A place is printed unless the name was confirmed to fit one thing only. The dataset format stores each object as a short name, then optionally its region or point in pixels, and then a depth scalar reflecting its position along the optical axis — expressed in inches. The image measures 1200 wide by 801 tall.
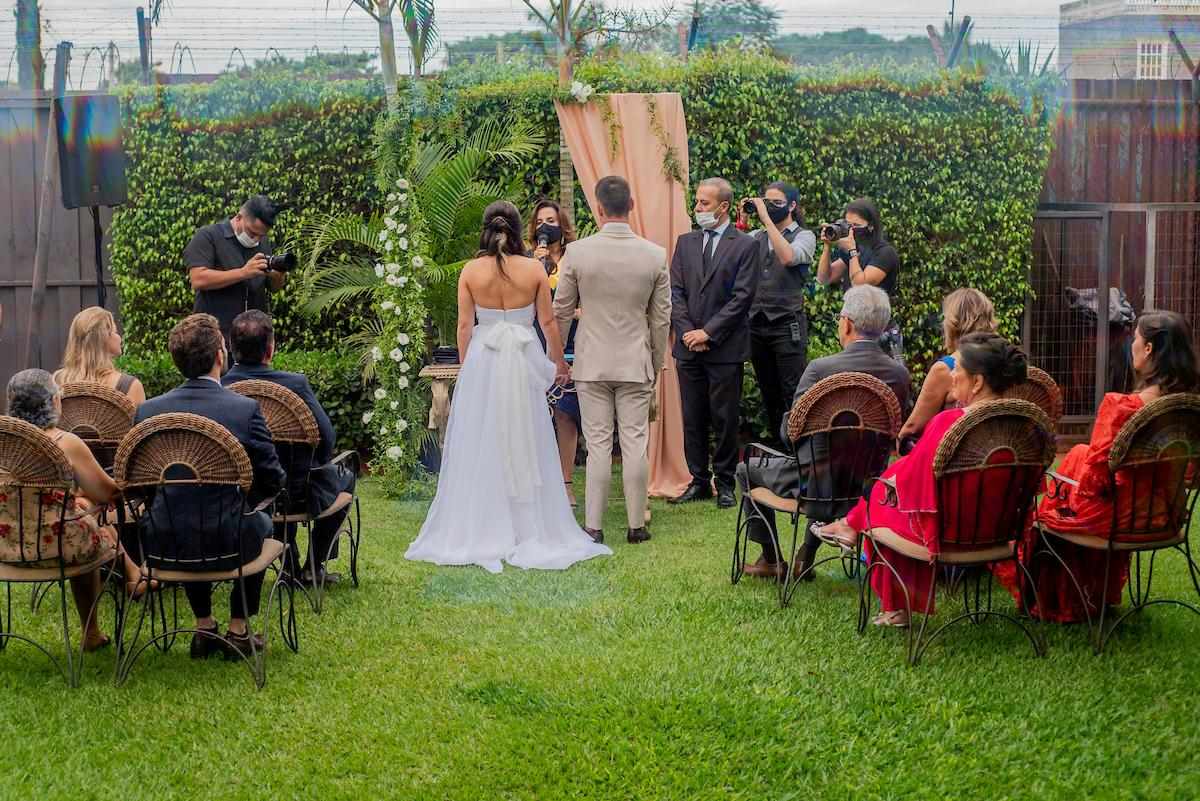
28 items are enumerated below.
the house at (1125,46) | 439.2
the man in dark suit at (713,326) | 302.4
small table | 311.9
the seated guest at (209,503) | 177.6
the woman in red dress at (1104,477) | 191.5
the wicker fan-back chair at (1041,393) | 216.8
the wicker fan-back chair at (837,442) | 206.8
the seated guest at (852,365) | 218.4
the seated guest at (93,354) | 227.5
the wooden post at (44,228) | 376.5
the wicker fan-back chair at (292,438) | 209.3
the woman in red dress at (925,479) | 187.6
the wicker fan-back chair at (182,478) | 172.7
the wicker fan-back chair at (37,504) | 172.6
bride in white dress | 259.0
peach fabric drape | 328.8
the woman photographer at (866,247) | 298.2
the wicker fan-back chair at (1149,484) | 181.2
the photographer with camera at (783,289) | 311.4
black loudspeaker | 358.9
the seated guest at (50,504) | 178.9
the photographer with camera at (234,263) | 310.7
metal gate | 388.8
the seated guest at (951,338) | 214.7
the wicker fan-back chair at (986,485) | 179.0
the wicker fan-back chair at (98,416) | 214.8
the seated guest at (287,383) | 215.5
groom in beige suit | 263.9
